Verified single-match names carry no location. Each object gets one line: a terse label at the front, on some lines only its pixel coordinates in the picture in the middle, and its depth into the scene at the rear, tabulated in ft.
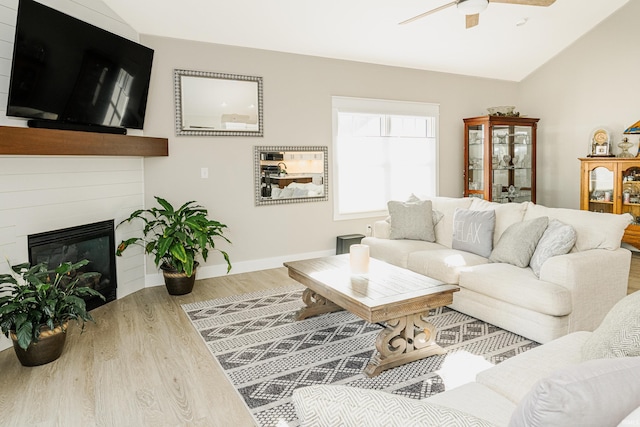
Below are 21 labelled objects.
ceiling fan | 10.13
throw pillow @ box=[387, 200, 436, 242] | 14.32
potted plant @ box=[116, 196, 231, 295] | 12.89
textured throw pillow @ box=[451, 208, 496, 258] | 12.32
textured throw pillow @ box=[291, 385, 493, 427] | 3.03
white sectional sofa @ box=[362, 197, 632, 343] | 9.38
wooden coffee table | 8.32
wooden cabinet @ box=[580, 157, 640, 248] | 17.79
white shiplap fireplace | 9.99
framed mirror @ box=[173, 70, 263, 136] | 14.70
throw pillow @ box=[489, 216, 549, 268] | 10.89
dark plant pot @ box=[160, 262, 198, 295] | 13.50
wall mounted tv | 9.58
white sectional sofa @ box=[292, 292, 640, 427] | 2.68
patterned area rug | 7.95
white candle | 10.16
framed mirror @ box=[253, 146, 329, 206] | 16.28
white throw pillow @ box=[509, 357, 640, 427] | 2.66
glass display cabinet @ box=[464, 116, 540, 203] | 19.81
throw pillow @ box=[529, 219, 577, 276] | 10.06
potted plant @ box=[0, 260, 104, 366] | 8.69
